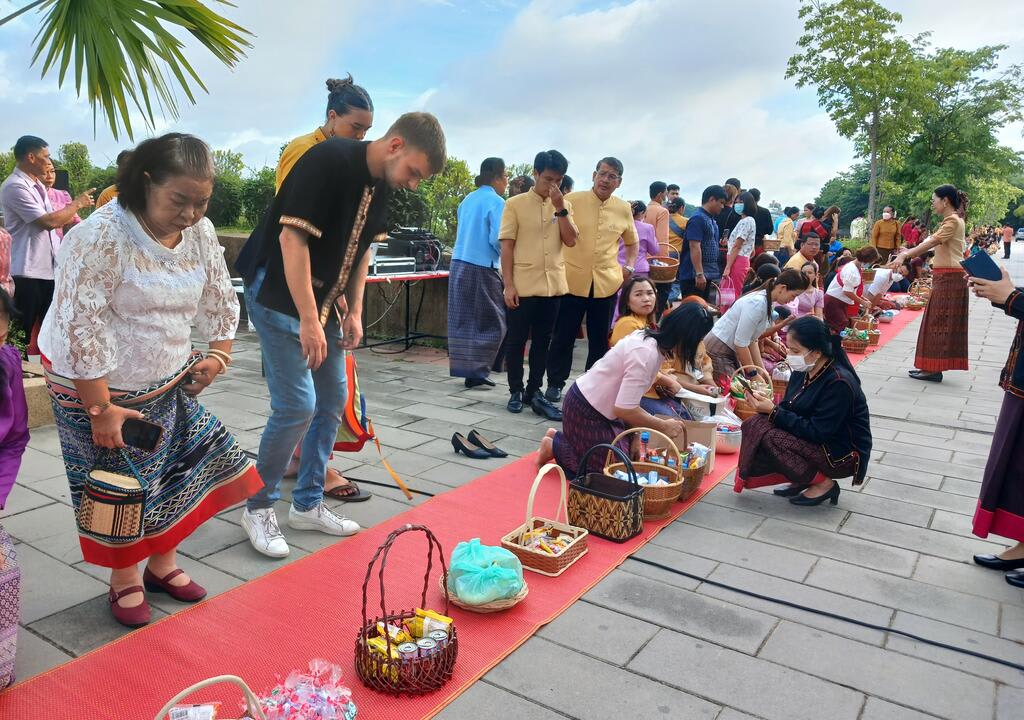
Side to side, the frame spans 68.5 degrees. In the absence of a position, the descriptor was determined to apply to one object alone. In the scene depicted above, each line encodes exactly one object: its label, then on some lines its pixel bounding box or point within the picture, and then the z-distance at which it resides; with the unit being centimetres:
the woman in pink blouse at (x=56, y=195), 515
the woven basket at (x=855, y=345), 871
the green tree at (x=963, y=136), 2911
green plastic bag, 248
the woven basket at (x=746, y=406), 500
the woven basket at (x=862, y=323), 897
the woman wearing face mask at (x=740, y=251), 788
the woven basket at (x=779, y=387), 576
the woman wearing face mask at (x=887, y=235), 1465
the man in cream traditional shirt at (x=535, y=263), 509
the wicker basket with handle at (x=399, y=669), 204
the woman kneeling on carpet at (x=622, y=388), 347
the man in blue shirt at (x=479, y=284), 568
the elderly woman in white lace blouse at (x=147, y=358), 210
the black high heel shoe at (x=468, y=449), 427
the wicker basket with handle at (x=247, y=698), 160
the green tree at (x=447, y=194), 1177
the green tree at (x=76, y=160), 1825
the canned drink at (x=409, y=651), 204
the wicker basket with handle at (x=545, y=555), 283
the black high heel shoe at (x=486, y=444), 430
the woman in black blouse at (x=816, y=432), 363
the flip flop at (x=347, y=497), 353
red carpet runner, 202
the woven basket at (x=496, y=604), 249
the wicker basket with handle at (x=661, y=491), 338
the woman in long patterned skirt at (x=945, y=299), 645
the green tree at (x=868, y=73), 2397
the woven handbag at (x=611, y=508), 314
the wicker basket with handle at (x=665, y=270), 671
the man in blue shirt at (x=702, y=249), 716
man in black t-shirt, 257
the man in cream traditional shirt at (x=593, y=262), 532
